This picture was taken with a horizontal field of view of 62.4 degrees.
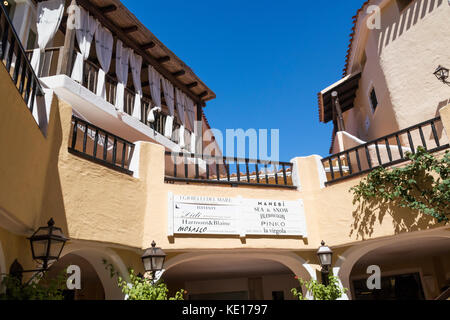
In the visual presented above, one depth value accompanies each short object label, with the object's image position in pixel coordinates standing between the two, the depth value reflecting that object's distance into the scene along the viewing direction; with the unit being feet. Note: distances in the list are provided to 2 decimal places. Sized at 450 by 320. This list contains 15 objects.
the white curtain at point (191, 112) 44.82
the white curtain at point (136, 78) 35.01
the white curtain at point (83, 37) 29.19
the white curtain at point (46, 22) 28.65
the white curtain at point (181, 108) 40.92
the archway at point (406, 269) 30.14
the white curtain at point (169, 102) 38.94
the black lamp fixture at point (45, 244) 15.44
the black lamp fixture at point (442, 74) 29.53
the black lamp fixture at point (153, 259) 20.27
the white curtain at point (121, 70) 32.83
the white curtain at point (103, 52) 31.42
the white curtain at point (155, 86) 38.45
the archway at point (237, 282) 37.86
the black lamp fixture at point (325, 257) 24.22
